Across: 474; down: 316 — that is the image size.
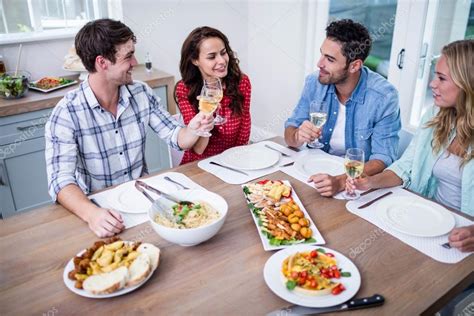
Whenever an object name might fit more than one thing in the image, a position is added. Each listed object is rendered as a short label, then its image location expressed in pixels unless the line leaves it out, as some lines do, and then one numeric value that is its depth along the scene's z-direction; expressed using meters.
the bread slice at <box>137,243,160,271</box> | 1.10
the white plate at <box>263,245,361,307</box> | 0.99
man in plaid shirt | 1.58
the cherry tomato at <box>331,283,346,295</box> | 1.00
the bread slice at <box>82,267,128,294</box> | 1.00
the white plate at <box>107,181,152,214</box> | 1.37
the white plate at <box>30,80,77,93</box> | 2.71
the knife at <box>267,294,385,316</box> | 0.97
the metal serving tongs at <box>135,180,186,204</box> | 1.33
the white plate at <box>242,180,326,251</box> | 1.18
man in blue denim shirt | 1.96
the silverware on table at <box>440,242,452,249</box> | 1.19
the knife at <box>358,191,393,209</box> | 1.39
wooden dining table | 0.99
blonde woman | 1.54
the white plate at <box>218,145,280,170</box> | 1.67
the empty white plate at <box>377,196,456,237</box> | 1.26
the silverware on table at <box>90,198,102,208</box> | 1.39
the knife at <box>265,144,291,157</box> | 1.78
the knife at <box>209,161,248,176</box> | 1.63
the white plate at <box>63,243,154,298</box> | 1.00
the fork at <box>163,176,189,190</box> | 1.51
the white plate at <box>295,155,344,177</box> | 1.64
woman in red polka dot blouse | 2.11
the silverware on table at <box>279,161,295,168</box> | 1.69
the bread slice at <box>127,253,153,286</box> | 1.03
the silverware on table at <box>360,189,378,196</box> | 1.47
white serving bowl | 1.13
